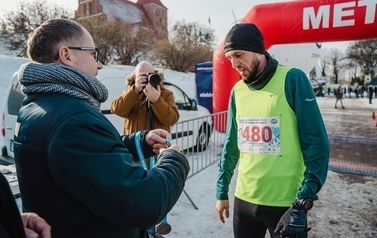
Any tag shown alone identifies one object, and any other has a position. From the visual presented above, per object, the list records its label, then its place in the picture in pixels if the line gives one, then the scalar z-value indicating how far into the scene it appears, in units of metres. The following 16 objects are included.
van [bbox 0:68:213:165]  4.38
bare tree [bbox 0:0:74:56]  17.02
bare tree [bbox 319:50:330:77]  54.12
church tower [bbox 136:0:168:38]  63.78
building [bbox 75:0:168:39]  50.93
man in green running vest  1.75
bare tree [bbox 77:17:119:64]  19.86
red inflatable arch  6.46
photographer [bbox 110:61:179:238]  2.87
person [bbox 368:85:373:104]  22.59
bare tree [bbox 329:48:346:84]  51.03
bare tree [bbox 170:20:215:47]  40.09
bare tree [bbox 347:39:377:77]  40.69
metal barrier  6.11
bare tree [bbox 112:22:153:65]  21.08
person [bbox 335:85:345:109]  19.91
